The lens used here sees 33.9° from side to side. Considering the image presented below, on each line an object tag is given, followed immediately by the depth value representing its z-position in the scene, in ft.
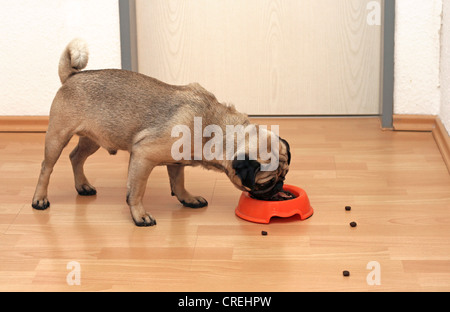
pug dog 10.51
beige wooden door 15.25
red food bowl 10.83
